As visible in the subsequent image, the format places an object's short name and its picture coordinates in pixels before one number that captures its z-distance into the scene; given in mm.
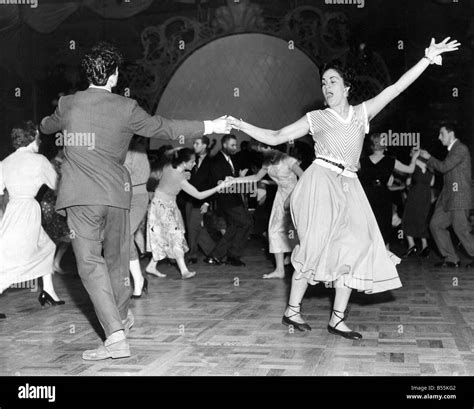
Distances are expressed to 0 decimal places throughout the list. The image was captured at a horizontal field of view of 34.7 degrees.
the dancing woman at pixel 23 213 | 5488
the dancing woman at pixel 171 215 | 7336
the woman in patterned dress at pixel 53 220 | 7207
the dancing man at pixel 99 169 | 3838
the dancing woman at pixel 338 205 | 4387
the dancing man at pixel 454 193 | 7938
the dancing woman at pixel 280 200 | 7195
